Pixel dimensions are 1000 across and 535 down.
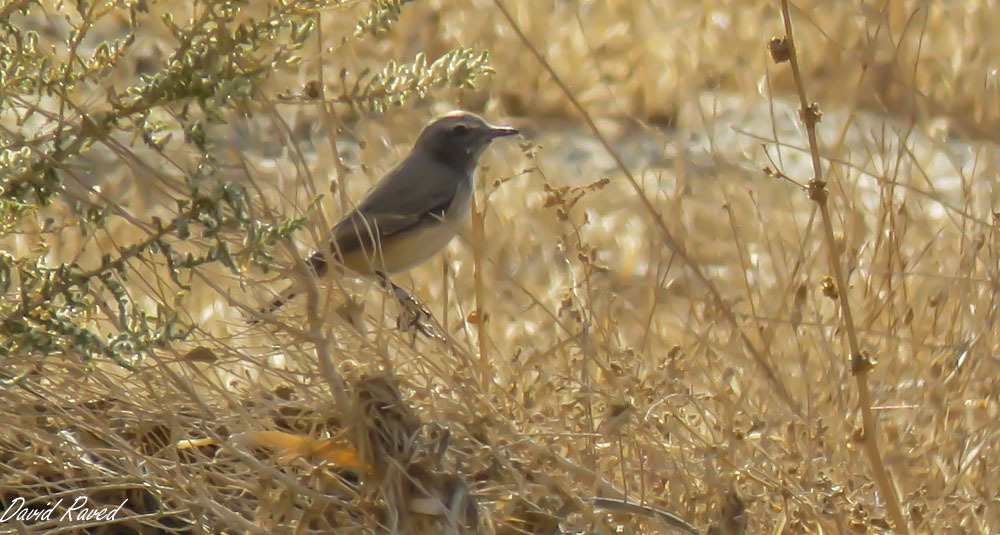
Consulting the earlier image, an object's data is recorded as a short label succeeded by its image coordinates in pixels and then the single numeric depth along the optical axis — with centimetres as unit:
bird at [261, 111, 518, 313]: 934
